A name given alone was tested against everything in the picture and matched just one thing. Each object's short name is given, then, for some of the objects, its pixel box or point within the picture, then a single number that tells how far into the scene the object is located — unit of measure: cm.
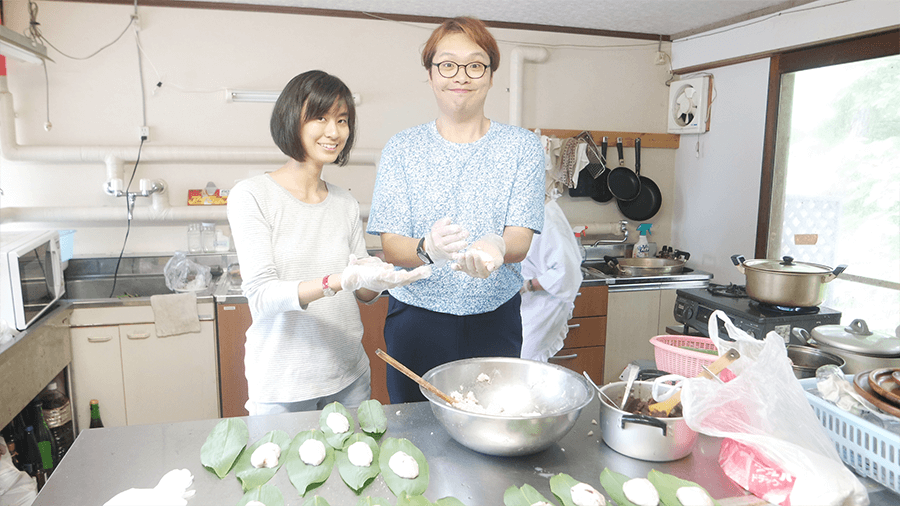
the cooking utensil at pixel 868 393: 103
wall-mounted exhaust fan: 379
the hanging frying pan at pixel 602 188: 395
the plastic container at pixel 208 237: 333
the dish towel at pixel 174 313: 276
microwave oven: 226
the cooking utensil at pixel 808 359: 143
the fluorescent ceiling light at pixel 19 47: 223
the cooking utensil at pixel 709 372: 108
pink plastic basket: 138
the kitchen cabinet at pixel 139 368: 276
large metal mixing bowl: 106
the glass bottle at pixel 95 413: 272
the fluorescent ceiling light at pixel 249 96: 325
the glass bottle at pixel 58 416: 259
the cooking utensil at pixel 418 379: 118
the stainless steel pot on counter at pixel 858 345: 147
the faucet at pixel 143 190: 309
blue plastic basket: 100
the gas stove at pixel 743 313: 230
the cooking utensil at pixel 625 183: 400
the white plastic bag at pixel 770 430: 94
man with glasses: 154
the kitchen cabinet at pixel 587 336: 335
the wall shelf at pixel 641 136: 386
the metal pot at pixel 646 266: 355
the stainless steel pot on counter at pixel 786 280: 220
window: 276
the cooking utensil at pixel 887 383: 104
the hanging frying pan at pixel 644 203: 405
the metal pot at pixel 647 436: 108
